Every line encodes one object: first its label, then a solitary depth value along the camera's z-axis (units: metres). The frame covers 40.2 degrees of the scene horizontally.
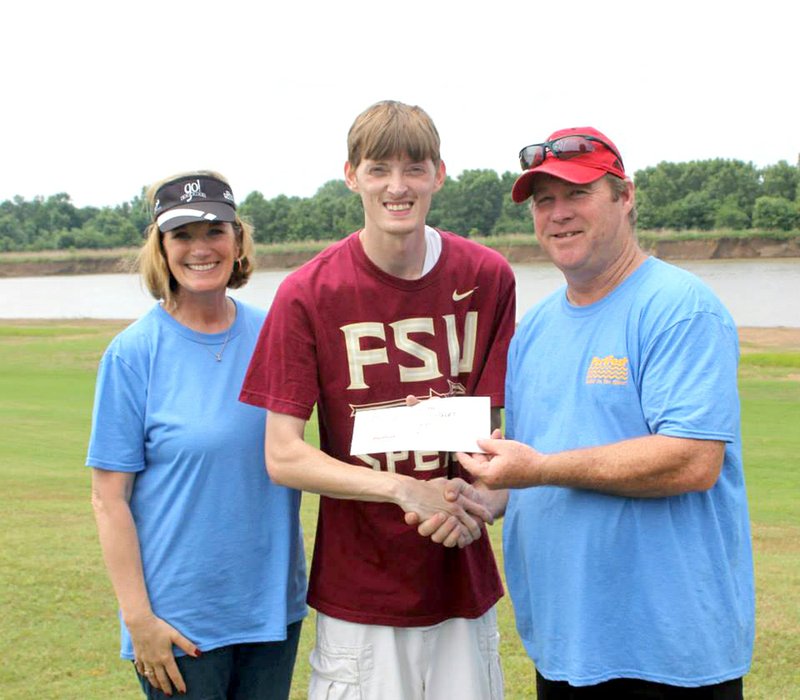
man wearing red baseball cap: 2.95
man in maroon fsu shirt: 3.38
